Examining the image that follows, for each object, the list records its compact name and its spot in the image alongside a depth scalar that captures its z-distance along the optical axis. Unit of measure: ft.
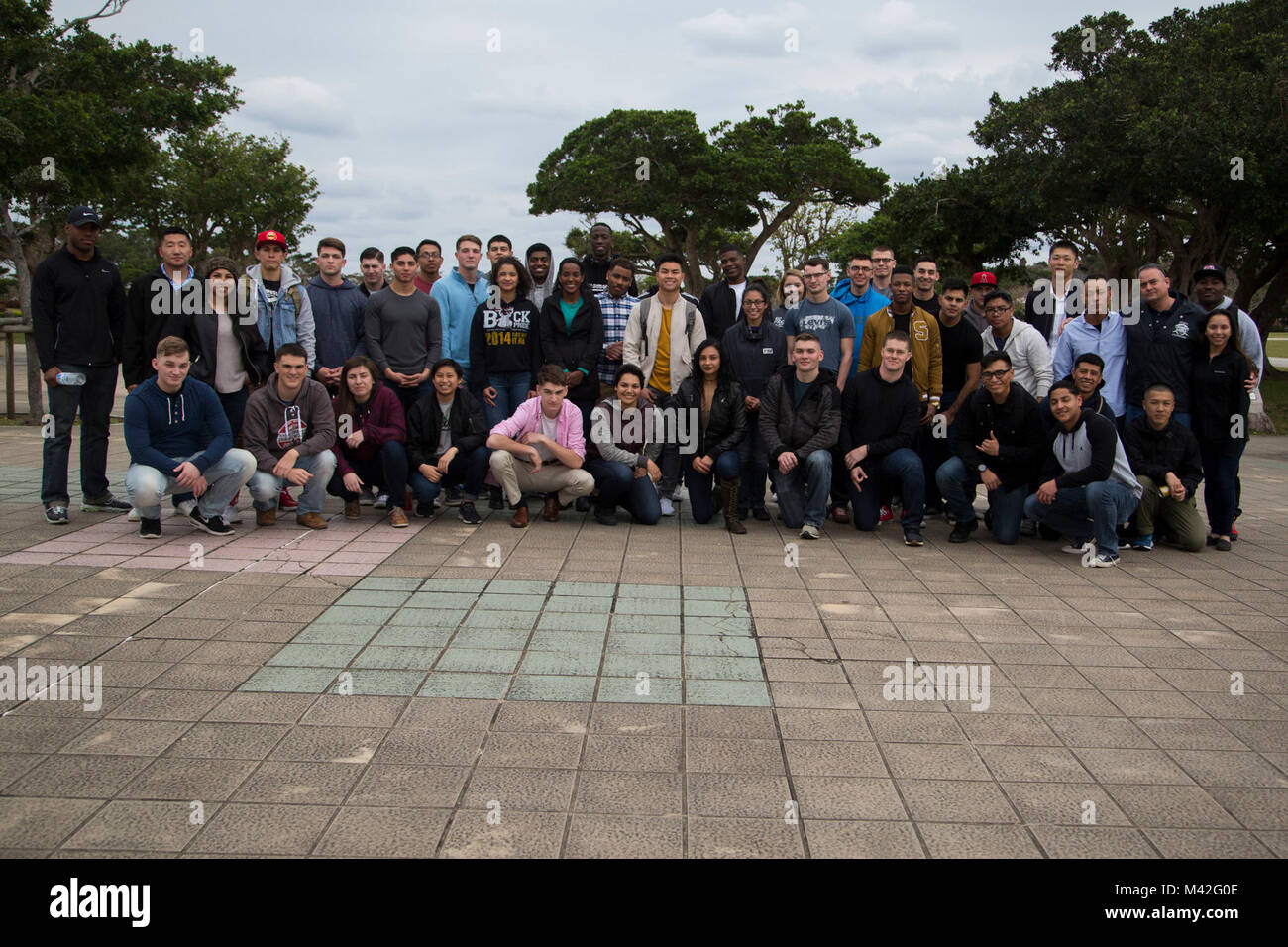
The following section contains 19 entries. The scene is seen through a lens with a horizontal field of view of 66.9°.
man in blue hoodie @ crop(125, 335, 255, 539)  21.95
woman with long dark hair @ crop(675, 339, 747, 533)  25.73
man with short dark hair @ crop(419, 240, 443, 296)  28.89
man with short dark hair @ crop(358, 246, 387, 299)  27.30
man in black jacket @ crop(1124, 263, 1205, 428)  24.54
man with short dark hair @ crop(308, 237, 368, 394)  26.55
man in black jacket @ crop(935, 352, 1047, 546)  24.32
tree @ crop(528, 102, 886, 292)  123.13
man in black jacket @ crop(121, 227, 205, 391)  23.99
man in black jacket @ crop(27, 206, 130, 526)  23.35
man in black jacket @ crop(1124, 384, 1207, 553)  23.76
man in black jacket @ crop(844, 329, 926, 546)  24.71
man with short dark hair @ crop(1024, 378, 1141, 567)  22.91
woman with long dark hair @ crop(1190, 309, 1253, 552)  24.04
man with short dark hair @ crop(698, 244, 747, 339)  28.76
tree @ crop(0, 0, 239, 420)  51.90
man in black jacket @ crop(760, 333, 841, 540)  25.18
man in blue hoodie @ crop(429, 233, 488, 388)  27.63
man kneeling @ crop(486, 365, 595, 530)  25.02
